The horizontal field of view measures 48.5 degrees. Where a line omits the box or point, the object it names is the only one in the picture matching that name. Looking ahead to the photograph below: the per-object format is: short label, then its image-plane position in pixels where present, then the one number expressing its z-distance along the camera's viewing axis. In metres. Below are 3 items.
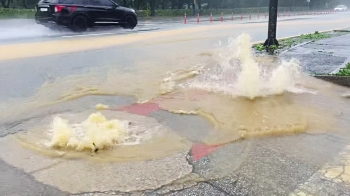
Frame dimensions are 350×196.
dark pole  11.98
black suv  16.55
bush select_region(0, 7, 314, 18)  30.88
